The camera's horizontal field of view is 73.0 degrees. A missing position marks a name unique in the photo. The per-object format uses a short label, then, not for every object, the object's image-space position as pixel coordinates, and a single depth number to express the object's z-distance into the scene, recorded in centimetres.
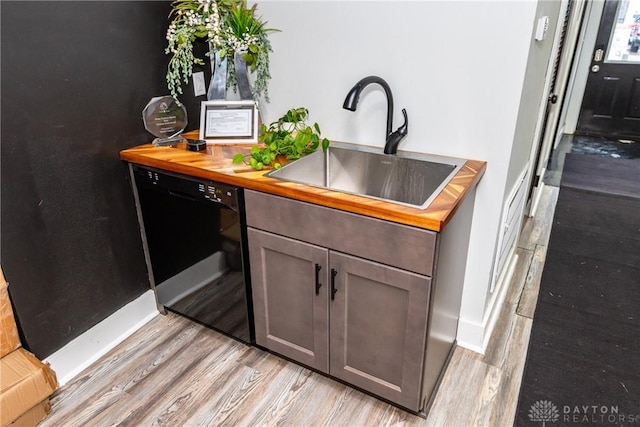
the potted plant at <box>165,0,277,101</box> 189
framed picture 205
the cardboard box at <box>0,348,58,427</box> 148
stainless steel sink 174
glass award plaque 194
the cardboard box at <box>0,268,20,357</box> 152
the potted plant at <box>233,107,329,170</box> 169
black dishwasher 173
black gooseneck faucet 163
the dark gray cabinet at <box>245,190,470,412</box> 141
